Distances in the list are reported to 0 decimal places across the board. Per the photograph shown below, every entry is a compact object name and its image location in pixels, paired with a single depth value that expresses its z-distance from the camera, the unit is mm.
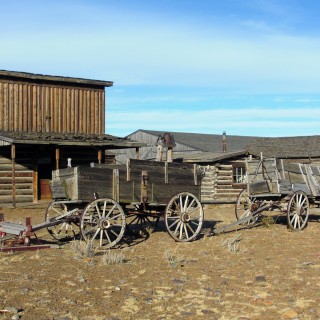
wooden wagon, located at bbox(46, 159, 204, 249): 10016
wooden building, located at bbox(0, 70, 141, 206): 22531
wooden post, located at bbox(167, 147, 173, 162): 12523
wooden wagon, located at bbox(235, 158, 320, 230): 13055
